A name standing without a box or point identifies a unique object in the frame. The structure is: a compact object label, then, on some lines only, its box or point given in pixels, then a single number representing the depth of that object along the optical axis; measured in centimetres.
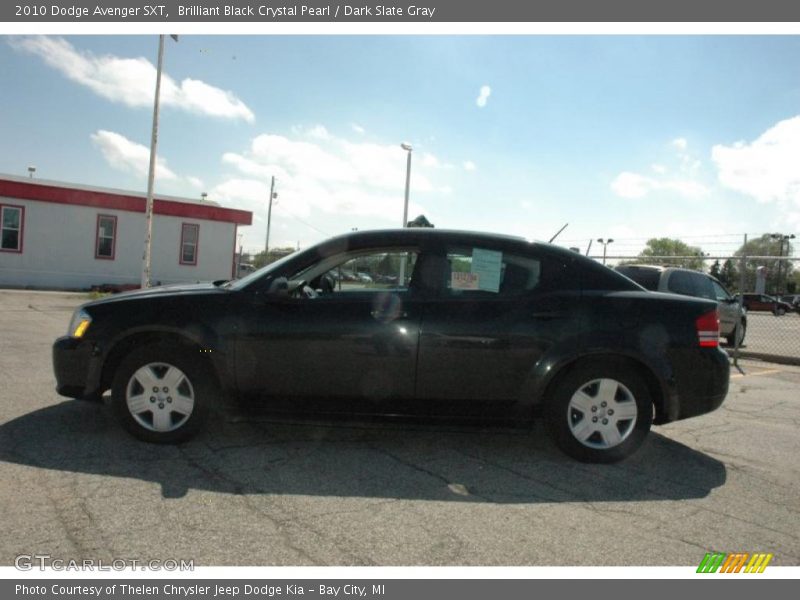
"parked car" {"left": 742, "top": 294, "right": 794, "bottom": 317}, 3582
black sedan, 422
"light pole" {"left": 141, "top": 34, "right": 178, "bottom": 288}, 1867
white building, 2198
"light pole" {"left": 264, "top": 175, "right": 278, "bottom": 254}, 4206
